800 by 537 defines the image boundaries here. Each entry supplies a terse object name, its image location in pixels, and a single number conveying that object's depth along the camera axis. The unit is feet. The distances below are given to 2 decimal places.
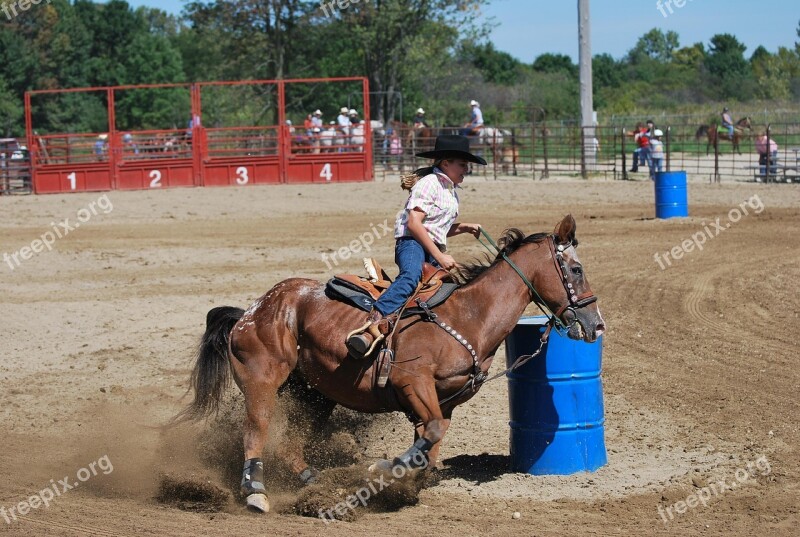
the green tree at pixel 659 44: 405.39
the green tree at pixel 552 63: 312.29
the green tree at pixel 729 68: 226.58
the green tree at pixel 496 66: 266.16
